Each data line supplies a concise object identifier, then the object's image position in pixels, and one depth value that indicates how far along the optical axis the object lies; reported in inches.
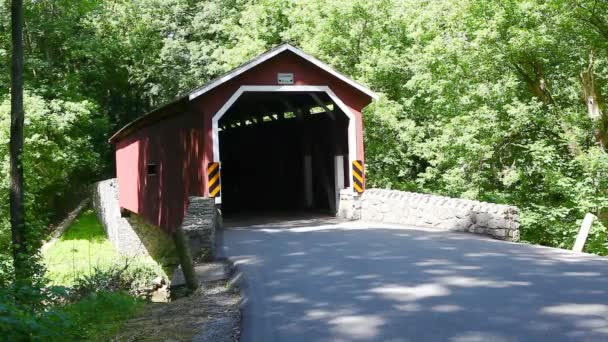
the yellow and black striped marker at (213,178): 459.2
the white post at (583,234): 310.2
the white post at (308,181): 626.8
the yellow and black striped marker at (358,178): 499.2
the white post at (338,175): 524.7
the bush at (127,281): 330.0
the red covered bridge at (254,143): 473.7
